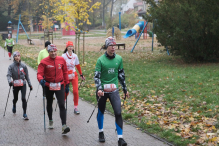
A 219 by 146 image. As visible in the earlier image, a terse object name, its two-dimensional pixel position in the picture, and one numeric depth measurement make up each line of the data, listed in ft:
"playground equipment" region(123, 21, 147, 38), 128.88
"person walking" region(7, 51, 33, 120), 25.29
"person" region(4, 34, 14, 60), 75.89
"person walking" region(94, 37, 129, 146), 18.07
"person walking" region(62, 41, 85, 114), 26.55
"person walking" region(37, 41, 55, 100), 30.11
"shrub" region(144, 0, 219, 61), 48.91
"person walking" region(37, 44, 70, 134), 20.66
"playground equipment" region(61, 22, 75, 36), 191.89
